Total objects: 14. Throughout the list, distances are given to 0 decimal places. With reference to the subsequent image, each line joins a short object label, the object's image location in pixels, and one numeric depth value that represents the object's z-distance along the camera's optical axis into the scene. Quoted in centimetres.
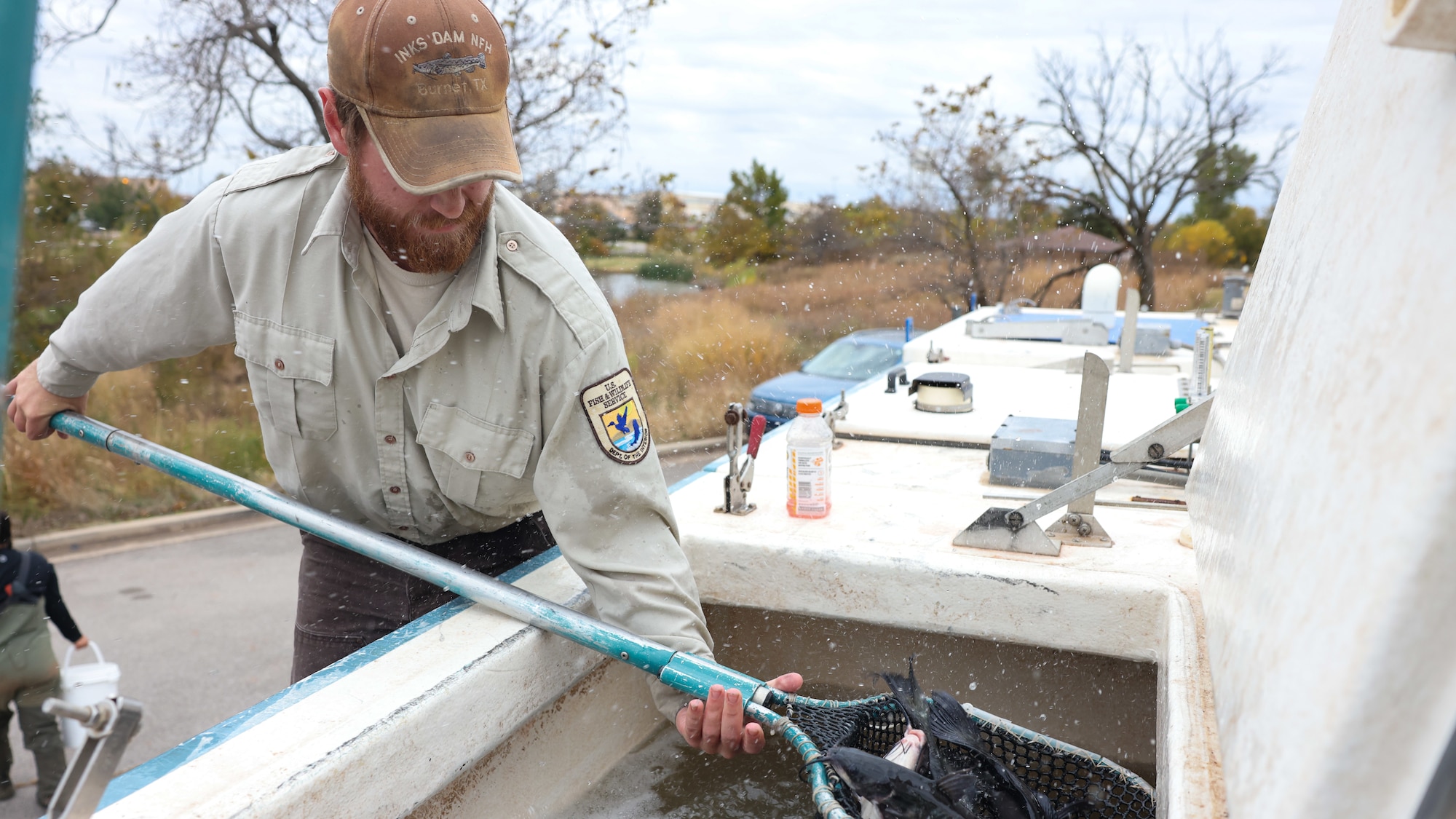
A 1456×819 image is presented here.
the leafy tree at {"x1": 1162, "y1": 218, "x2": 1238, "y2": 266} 1956
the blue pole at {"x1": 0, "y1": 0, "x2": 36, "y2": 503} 49
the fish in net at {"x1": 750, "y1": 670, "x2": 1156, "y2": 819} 164
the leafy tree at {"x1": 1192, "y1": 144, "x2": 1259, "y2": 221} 1605
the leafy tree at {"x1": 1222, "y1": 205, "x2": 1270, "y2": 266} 2128
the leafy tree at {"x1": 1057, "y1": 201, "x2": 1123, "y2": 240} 1753
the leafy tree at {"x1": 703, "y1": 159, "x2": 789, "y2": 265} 1973
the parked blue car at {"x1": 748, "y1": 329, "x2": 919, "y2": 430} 755
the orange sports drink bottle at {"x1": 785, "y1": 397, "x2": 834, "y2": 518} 243
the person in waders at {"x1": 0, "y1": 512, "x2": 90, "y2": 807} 379
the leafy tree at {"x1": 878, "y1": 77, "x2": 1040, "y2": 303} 1565
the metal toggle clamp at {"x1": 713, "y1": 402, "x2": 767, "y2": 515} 240
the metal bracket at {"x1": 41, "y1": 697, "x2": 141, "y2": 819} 87
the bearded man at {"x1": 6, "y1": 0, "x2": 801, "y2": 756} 186
